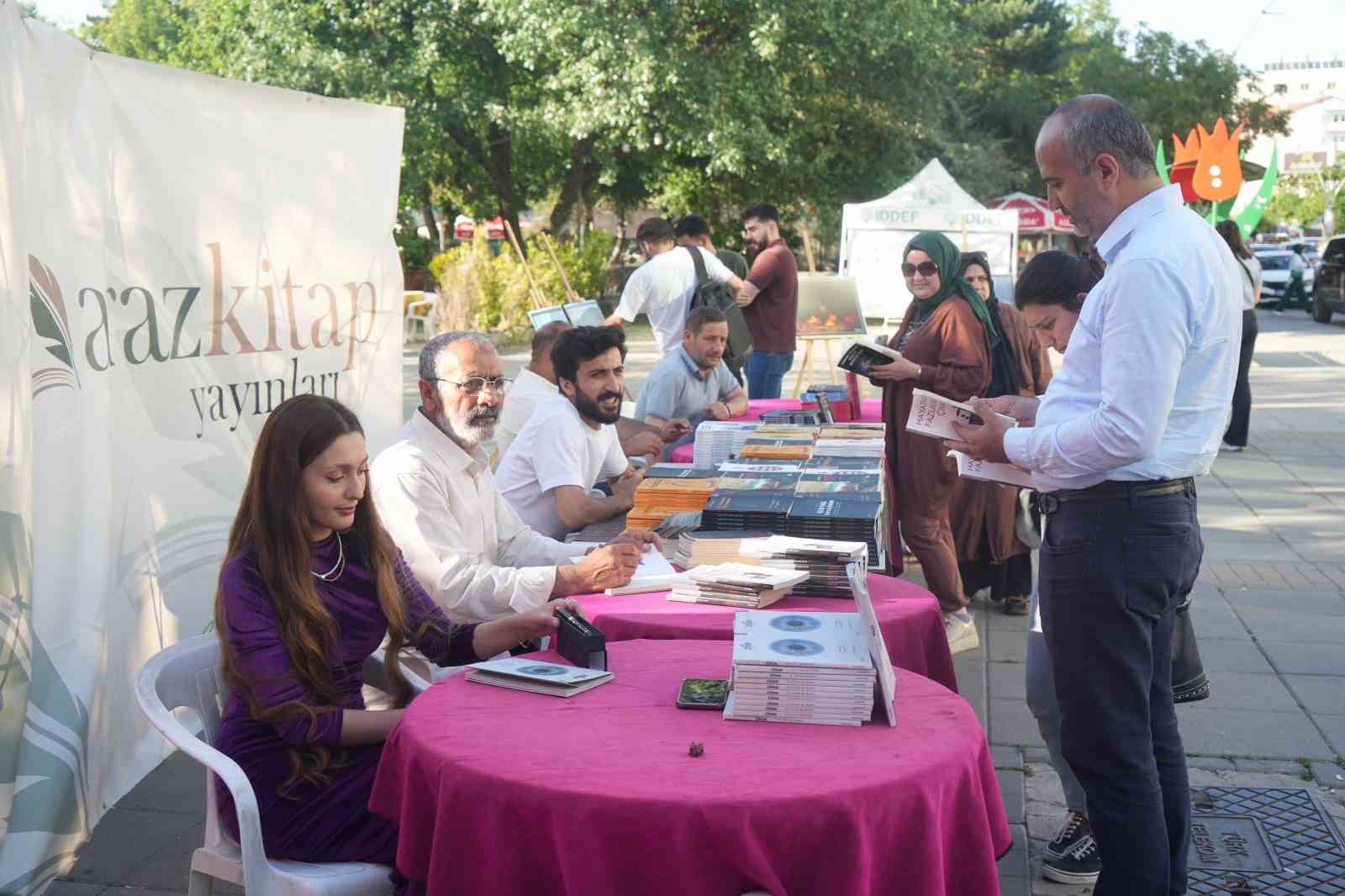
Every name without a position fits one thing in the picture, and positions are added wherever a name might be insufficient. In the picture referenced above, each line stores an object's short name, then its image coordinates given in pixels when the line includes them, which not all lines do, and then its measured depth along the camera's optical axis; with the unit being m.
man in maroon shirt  9.40
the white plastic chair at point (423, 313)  22.22
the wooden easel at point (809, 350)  12.43
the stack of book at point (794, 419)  6.55
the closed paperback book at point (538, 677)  2.88
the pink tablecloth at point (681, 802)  2.26
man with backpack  8.88
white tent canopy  20.33
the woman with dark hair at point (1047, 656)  3.63
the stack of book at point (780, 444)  4.95
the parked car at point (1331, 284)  27.75
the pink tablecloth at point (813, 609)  3.47
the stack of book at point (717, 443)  5.50
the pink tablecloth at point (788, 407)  7.62
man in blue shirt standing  2.67
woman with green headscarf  5.72
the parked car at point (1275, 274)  34.44
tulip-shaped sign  19.50
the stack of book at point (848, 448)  4.96
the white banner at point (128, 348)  3.43
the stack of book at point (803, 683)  2.63
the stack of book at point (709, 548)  3.82
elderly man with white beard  3.80
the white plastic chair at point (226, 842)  2.72
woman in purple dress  2.84
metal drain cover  3.67
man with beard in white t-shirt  5.05
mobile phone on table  2.77
